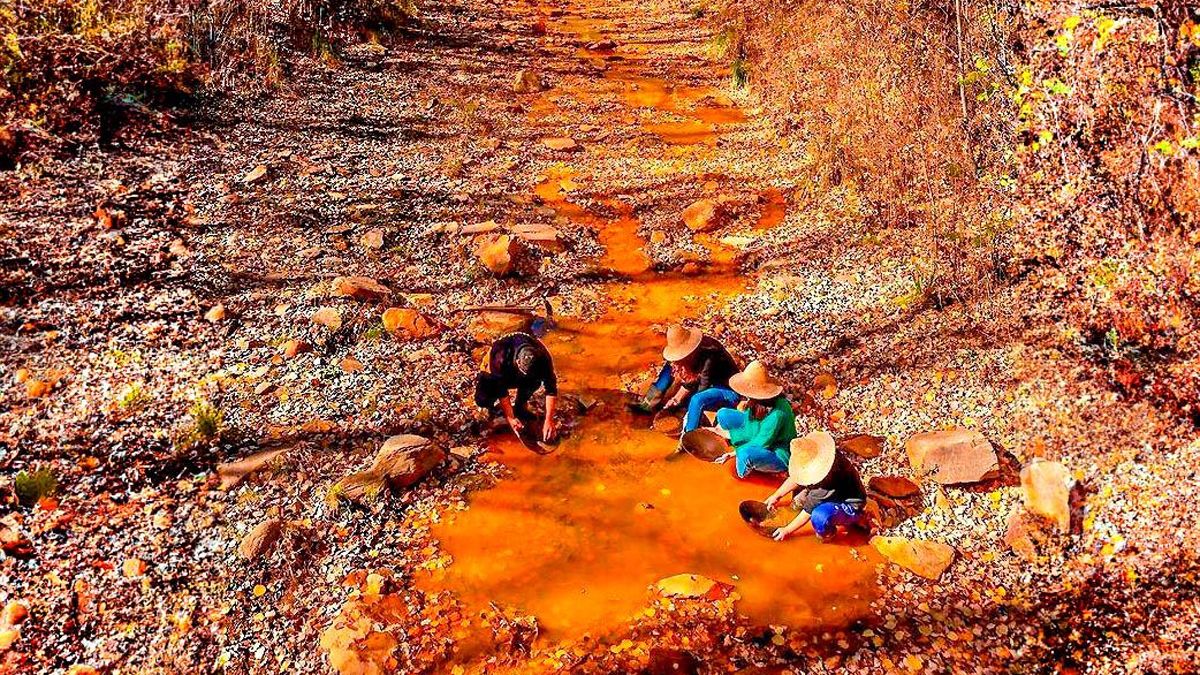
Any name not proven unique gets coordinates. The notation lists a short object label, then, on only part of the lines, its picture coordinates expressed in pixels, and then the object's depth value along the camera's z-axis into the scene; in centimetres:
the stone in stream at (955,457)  466
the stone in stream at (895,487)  478
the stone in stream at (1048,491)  425
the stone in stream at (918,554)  423
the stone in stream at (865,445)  515
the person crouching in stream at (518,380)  513
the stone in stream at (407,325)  643
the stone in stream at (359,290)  673
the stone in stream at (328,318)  636
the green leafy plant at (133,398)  526
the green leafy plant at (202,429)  498
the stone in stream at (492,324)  654
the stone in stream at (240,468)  473
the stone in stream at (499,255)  743
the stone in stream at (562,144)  1059
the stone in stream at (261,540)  427
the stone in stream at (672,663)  371
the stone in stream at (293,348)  601
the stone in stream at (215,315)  629
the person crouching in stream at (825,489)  439
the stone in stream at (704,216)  849
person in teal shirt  488
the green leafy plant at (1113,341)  472
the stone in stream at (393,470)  473
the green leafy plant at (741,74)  1301
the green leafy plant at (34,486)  442
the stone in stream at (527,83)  1273
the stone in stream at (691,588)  411
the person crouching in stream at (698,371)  531
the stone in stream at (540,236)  799
